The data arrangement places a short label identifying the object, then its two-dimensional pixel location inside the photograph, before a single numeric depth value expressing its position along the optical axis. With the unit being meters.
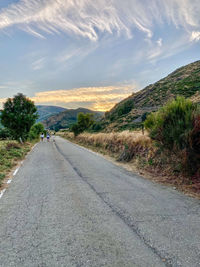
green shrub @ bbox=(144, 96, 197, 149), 8.13
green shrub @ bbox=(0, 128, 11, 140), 51.51
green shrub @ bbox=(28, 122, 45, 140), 45.78
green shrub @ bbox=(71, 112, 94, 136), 47.47
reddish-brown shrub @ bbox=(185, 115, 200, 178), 7.58
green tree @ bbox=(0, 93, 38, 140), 28.02
